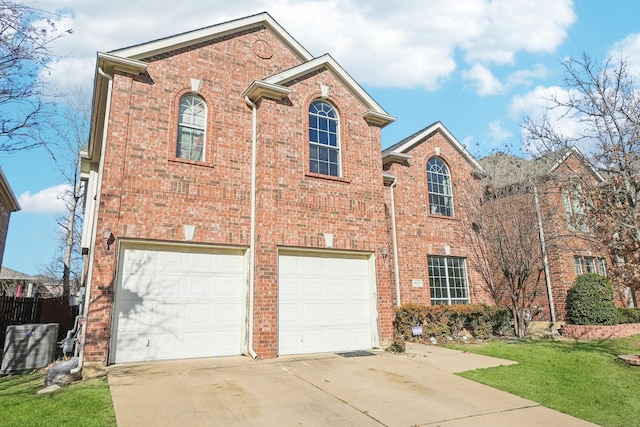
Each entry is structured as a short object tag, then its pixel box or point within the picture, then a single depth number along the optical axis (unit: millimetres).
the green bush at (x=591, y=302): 14305
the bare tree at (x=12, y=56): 6199
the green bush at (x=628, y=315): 14755
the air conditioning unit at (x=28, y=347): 8635
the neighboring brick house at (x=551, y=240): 14602
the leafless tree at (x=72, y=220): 21281
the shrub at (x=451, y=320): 12234
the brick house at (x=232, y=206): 8922
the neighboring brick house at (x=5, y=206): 19978
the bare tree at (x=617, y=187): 9227
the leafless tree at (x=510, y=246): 13977
